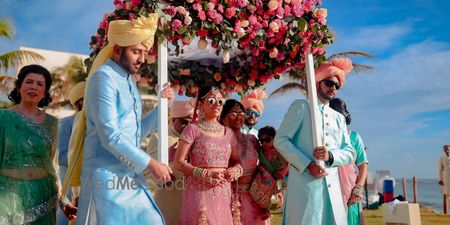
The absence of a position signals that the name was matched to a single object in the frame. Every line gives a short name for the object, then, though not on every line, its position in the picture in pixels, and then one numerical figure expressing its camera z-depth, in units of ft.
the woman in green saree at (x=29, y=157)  12.06
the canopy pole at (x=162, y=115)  11.50
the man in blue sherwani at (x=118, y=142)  9.84
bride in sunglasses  14.30
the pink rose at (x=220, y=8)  13.93
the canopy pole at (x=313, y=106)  14.69
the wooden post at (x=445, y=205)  52.41
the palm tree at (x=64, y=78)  87.10
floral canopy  13.26
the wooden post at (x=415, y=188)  59.30
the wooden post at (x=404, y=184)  61.92
